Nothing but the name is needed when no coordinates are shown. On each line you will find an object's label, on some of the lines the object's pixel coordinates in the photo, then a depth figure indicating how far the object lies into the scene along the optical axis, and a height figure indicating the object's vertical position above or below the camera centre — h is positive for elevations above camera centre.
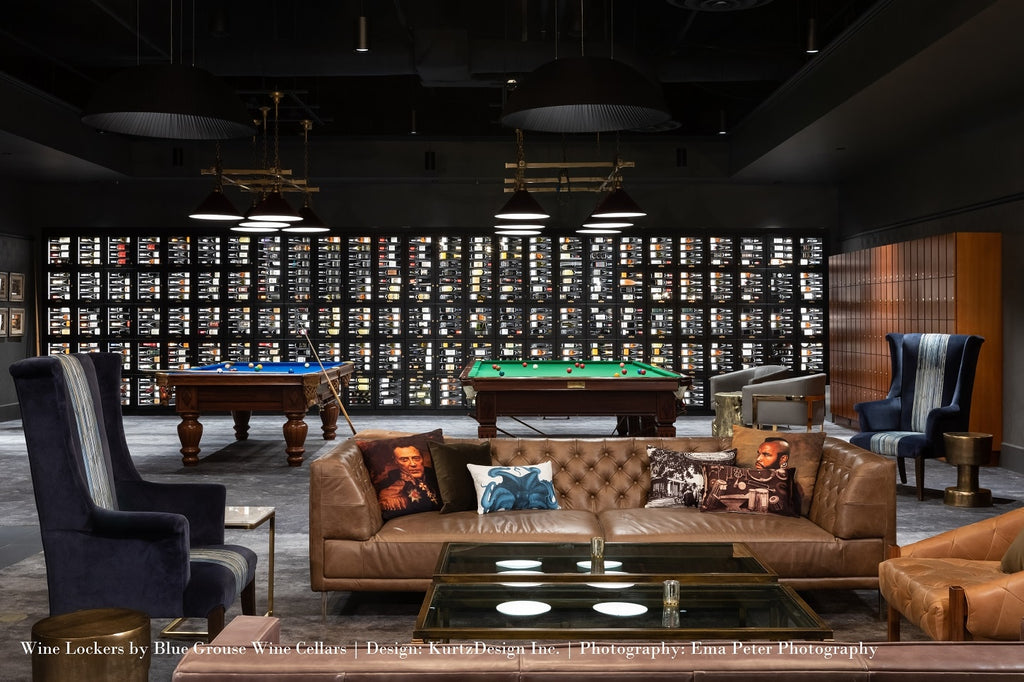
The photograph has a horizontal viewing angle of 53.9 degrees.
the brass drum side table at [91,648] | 2.90 -0.93
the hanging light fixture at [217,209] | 9.02 +1.08
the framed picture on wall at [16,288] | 13.19 +0.57
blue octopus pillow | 4.92 -0.80
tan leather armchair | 3.32 -0.92
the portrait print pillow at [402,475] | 4.85 -0.72
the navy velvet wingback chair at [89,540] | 3.63 -0.76
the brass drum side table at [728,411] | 10.89 -0.92
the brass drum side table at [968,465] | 7.20 -1.00
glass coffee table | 3.04 -0.91
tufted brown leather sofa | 4.47 -0.93
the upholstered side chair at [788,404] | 10.67 -0.86
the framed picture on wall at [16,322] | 13.19 +0.11
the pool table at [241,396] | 9.06 -0.61
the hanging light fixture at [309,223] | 10.09 +1.06
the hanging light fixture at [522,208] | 8.67 +1.03
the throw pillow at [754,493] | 4.84 -0.81
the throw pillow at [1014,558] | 3.57 -0.83
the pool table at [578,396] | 8.63 -0.60
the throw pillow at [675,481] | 5.05 -0.78
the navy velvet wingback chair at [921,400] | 7.55 -0.60
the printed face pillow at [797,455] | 4.97 -0.65
